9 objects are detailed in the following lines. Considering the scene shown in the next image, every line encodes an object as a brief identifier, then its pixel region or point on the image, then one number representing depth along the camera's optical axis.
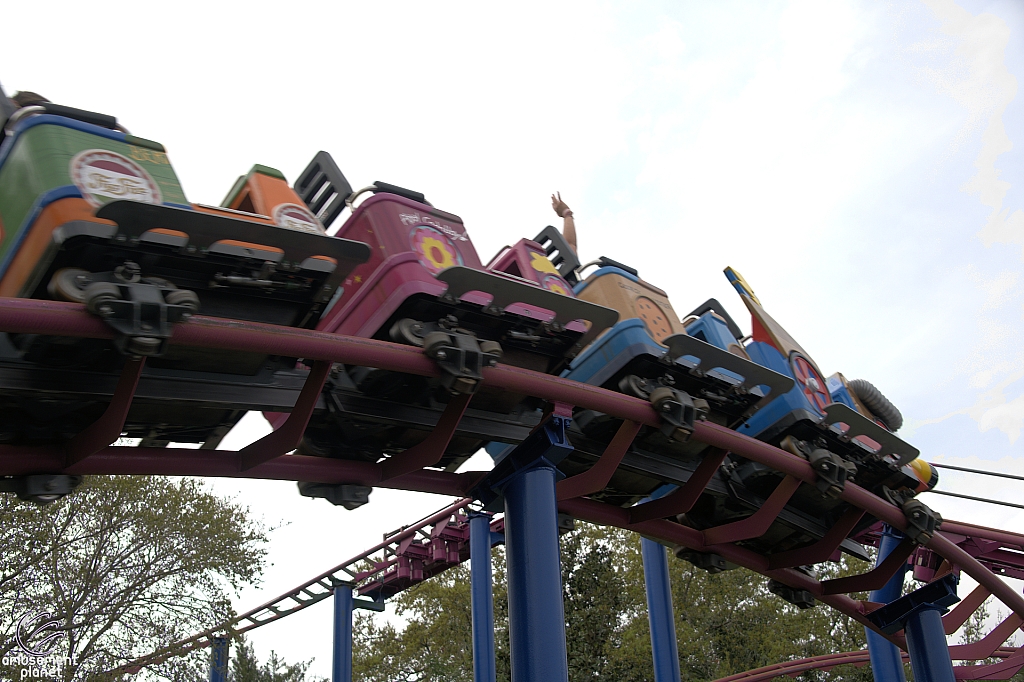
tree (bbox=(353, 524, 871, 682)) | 18.11
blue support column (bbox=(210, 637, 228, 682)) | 12.67
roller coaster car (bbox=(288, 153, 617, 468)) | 5.86
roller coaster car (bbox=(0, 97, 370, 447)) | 4.69
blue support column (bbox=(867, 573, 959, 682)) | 10.18
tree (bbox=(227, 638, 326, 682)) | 13.69
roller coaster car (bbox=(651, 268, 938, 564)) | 8.45
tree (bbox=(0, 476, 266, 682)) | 11.82
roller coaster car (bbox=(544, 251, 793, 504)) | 7.02
